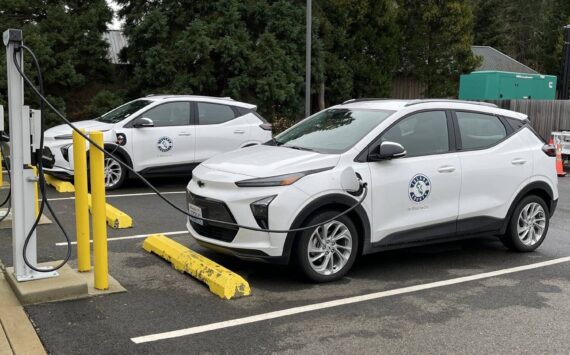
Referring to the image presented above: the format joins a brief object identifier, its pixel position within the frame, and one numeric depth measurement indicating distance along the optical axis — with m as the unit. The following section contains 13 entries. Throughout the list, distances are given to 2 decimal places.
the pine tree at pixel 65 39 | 17.05
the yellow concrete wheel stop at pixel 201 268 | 5.22
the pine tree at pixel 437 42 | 24.55
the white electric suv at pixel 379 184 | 5.43
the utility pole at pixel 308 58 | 15.16
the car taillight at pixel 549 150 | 7.12
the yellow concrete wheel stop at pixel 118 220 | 7.84
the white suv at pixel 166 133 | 10.52
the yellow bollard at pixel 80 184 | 5.34
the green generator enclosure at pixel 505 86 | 19.58
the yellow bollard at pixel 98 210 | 5.08
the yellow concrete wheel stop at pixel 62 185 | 10.25
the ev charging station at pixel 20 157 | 4.89
